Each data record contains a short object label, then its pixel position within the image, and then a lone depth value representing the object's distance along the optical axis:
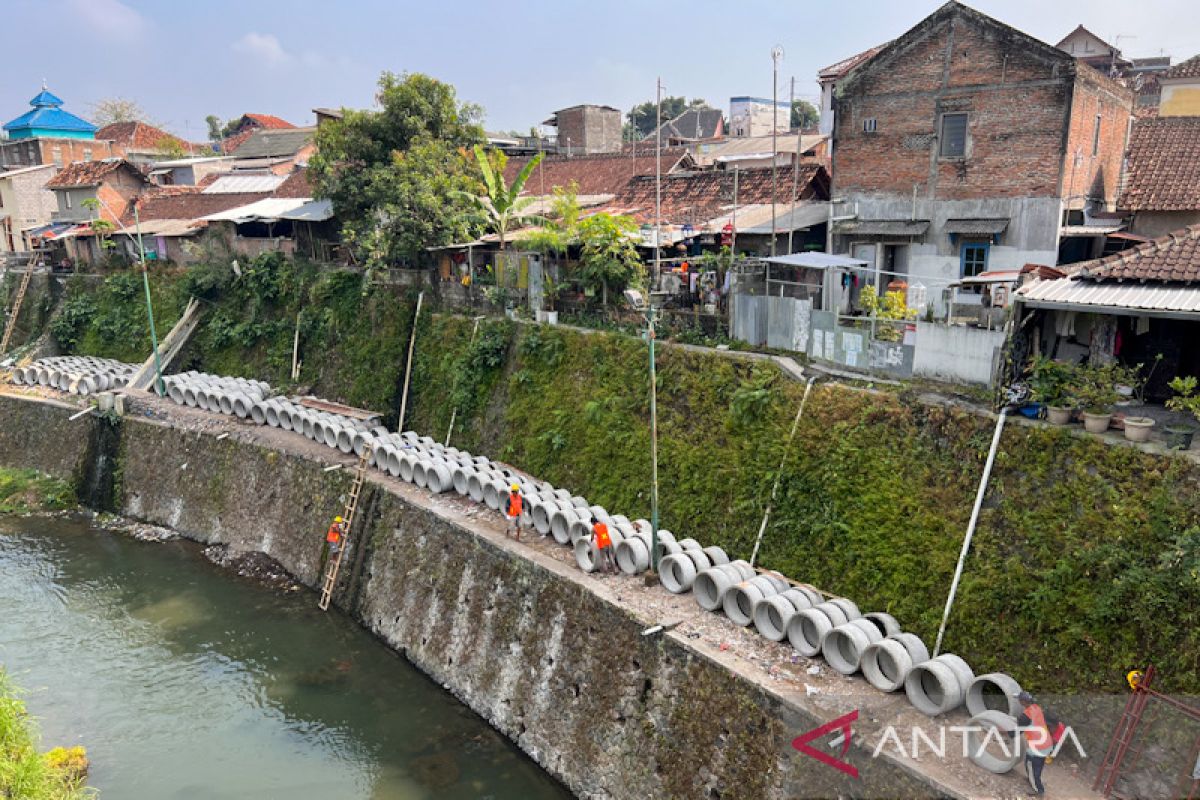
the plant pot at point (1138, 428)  11.23
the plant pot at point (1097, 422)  11.66
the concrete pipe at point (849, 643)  11.02
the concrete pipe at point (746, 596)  12.36
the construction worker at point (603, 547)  13.98
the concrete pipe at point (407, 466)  18.78
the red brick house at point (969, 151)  17.44
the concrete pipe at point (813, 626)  11.46
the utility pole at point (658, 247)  19.17
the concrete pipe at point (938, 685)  10.13
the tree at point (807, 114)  61.24
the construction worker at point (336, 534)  18.30
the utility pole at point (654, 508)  13.50
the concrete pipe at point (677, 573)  13.37
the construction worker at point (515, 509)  15.56
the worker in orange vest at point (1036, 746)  8.89
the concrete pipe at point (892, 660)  10.64
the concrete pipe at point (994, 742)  9.23
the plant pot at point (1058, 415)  12.05
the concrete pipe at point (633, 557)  13.99
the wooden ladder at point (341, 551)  18.38
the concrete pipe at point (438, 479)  18.09
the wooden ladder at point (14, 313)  34.00
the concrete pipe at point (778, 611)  11.87
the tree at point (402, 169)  23.48
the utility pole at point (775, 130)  17.79
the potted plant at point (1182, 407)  10.91
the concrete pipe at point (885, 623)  11.55
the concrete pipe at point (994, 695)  9.85
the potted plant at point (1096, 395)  11.71
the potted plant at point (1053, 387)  12.12
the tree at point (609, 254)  19.53
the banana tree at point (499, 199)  22.80
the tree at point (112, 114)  67.19
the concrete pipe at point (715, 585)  12.75
